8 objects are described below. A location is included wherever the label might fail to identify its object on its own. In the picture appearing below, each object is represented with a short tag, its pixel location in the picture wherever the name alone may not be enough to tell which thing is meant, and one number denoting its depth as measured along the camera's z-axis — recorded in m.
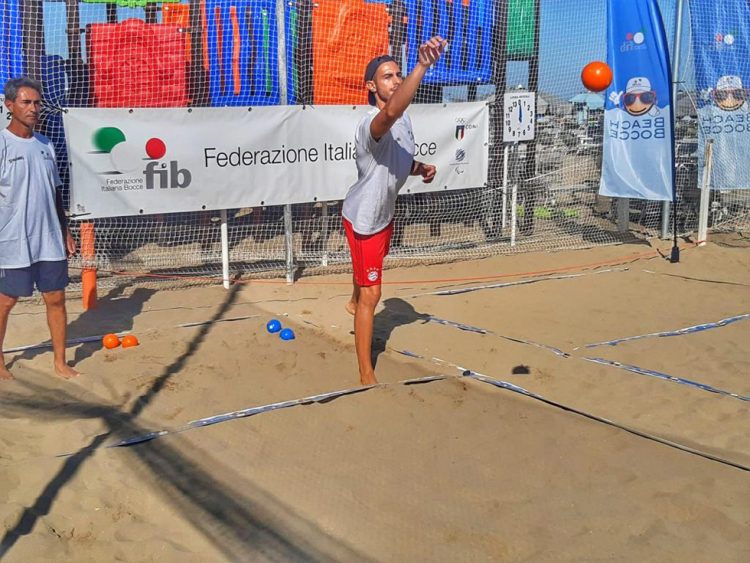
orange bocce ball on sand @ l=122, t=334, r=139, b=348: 5.69
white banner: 6.81
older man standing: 4.70
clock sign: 9.60
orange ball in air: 8.75
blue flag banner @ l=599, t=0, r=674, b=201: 9.30
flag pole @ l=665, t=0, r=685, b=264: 9.91
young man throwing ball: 4.50
